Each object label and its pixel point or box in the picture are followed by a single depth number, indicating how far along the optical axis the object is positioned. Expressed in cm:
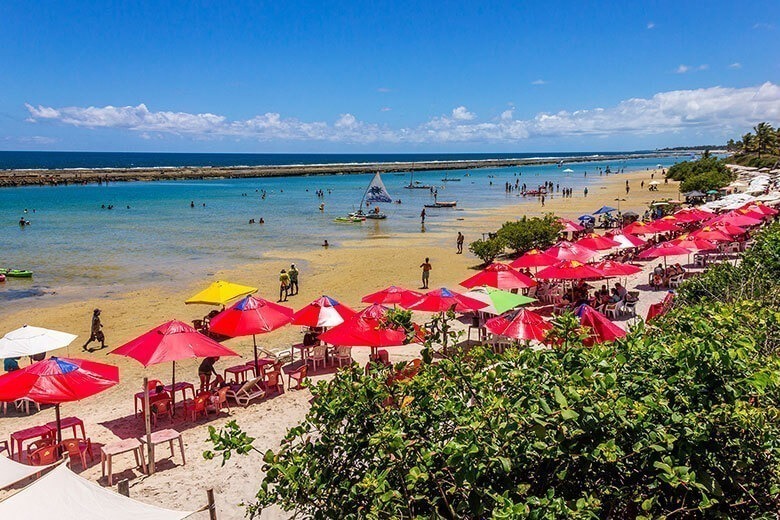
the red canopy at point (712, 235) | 1872
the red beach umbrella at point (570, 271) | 1511
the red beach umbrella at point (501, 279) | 1440
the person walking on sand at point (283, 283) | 1920
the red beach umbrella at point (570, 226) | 2708
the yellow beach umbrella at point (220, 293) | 1357
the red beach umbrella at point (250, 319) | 1113
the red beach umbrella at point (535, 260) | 1622
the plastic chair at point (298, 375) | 1152
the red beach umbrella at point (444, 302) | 1215
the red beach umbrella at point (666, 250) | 1781
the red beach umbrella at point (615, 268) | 1570
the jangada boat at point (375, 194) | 4588
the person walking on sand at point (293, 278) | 1969
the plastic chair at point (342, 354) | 1279
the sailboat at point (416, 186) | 7620
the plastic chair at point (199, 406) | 1007
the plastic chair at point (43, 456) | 843
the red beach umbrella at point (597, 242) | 1878
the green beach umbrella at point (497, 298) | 1255
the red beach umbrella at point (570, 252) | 1688
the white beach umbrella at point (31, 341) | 1045
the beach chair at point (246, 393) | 1065
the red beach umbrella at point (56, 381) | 826
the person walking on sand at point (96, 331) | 1471
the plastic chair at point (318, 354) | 1271
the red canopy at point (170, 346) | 952
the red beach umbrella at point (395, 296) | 1315
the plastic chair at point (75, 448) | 862
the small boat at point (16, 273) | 2372
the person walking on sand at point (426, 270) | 2009
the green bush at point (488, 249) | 2484
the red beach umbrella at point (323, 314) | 1192
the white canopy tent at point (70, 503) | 544
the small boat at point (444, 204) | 5259
